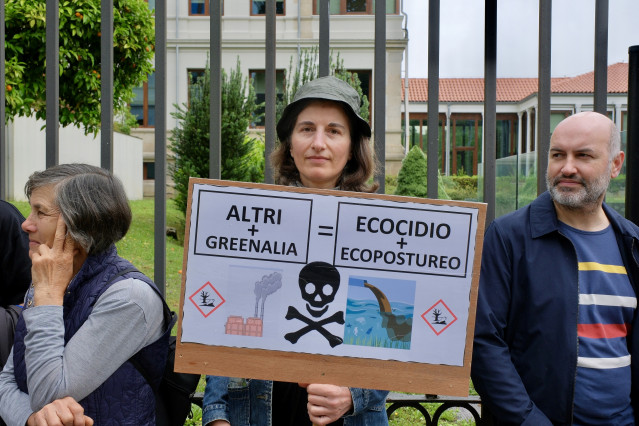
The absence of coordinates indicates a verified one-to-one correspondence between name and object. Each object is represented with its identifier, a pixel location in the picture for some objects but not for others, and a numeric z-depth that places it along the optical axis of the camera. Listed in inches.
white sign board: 74.0
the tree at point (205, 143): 538.3
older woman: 75.0
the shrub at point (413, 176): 502.3
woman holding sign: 77.3
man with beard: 85.5
